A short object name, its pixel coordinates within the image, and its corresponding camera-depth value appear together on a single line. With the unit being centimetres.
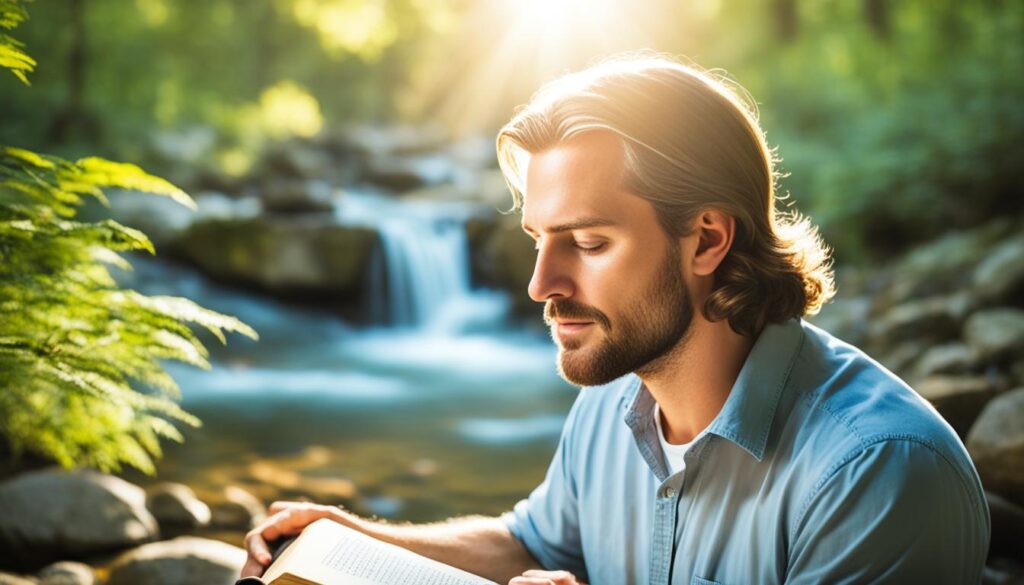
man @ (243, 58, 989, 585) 172
